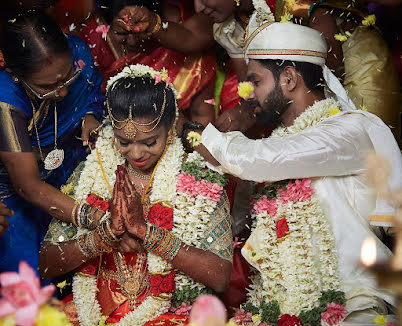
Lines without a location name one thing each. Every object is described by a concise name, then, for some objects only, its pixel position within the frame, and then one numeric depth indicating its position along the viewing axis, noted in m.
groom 2.92
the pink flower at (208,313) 1.20
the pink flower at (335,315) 2.83
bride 3.03
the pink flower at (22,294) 1.19
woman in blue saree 3.38
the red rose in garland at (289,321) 2.89
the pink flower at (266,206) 3.18
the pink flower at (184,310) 3.12
